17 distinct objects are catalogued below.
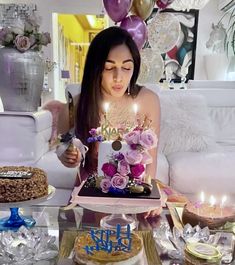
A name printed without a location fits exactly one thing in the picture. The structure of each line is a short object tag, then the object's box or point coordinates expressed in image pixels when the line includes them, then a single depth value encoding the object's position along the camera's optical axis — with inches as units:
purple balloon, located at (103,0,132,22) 80.0
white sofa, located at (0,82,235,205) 74.4
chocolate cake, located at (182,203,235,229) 38.2
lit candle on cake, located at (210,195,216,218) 41.2
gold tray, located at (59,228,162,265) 31.9
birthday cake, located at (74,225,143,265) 28.3
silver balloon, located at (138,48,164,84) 112.1
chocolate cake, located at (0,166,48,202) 35.3
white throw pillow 88.2
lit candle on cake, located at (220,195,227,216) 40.1
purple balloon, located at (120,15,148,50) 85.4
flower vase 67.0
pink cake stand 32.3
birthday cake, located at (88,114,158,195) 32.8
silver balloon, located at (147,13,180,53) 115.4
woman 56.7
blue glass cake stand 36.1
